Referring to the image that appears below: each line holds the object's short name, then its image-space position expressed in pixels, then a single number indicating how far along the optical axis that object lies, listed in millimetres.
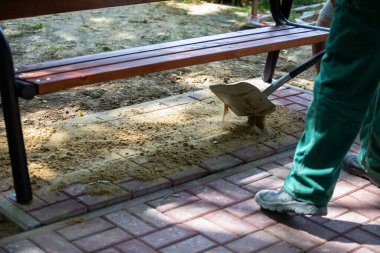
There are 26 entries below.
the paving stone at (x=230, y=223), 4561
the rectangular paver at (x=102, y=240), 4287
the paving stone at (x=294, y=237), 4437
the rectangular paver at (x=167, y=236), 4354
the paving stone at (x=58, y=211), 4598
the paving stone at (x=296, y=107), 6843
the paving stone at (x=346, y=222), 4652
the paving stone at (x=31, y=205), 4713
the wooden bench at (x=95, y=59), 4499
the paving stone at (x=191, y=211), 4706
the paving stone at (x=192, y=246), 4287
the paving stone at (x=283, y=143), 5882
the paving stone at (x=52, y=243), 4242
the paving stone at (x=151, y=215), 4601
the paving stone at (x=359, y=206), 4887
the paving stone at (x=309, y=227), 4556
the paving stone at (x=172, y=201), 4833
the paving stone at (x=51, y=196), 4822
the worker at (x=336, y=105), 4120
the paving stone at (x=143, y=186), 5002
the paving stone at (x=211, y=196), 4935
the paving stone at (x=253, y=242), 4338
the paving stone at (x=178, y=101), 6783
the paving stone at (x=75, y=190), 4926
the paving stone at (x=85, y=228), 4423
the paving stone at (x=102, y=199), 4789
